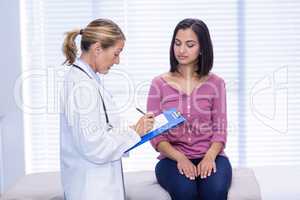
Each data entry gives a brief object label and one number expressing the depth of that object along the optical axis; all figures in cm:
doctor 409
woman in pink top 463
